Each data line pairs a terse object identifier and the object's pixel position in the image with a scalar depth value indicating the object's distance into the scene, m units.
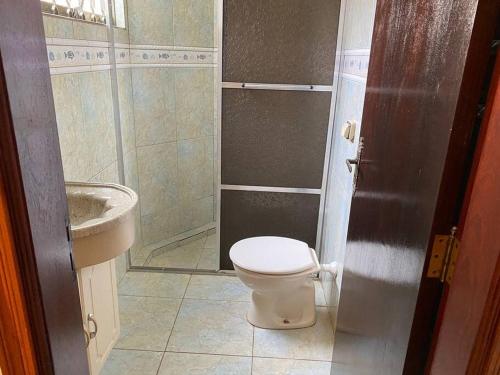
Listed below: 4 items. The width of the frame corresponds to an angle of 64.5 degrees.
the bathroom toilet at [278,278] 1.93
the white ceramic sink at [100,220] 1.21
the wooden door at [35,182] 0.58
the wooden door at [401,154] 0.70
